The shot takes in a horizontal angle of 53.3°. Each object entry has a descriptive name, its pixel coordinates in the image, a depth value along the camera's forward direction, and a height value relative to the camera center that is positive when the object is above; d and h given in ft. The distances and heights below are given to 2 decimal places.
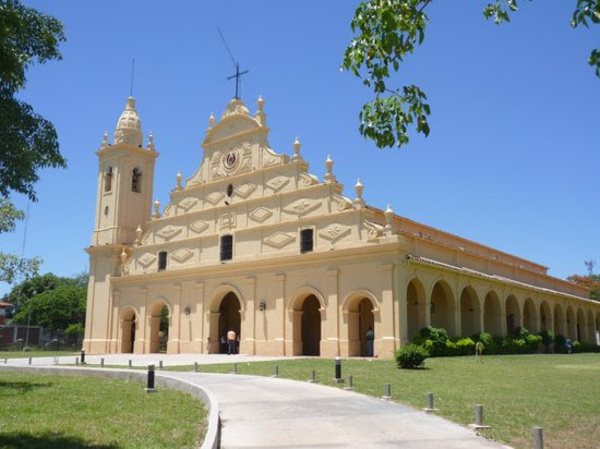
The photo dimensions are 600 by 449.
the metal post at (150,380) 47.60 -4.03
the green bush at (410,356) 68.33 -2.81
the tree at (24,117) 31.58 +11.38
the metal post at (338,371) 52.65 -3.59
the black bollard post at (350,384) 48.29 -4.29
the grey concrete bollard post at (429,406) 36.98 -4.59
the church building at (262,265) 94.68 +11.78
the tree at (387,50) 21.27 +10.19
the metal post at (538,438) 25.09 -4.38
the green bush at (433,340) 89.25 -1.30
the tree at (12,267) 142.10 +14.46
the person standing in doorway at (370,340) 92.94 -1.43
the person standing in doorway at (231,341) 106.73 -2.15
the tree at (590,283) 245.86 +20.65
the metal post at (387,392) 42.65 -4.34
